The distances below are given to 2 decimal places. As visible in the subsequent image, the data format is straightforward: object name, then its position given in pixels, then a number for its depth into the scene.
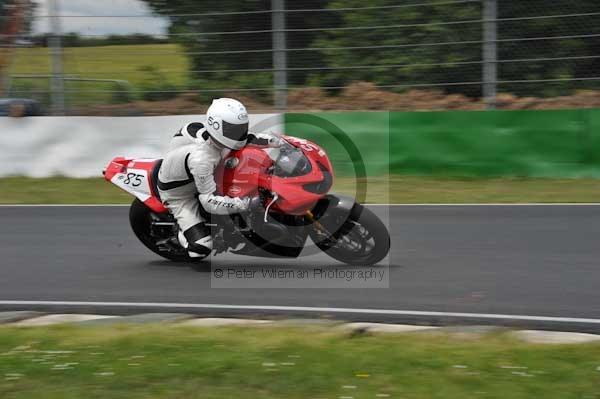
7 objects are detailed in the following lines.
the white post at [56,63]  14.23
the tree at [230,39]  14.02
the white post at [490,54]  13.28
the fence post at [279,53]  13.94
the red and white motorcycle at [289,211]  7.36
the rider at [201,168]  7.48
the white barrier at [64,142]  13.82
